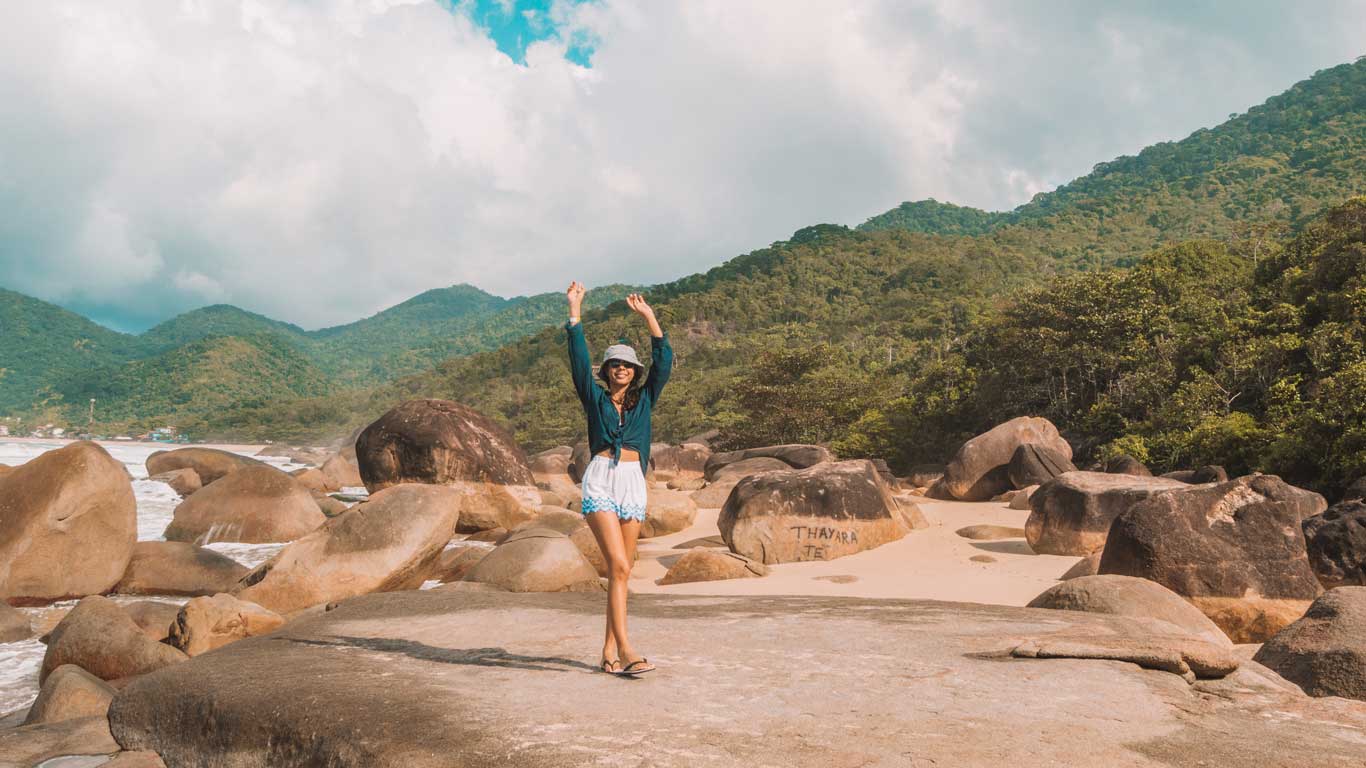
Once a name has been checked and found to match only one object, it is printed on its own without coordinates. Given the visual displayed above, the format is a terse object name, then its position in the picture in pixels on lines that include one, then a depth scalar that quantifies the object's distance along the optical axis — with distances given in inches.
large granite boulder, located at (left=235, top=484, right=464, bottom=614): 374.9
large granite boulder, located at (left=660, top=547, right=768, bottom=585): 424.2
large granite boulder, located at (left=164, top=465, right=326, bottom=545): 580.1
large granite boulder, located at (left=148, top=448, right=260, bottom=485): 1064.8
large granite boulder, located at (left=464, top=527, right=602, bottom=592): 374.6
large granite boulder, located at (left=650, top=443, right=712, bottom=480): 1379.2
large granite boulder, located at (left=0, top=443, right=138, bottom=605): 401.1
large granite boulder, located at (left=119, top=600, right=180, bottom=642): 324.2
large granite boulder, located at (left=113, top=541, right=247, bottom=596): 438.3
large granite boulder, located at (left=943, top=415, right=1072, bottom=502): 832.3
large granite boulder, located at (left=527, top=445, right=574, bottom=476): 1457.2
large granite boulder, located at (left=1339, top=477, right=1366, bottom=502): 488.7
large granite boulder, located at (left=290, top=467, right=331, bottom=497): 1117.7
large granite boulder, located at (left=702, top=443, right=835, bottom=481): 1121.4
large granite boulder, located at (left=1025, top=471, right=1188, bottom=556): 440.1
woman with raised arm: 165.9
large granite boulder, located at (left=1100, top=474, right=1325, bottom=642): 282.8
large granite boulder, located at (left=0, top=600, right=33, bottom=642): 347.8
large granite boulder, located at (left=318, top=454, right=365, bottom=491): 1225.3
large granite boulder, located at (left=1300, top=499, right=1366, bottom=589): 343.0
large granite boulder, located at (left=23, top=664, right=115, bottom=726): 232.2
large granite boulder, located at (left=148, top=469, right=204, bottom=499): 950.4
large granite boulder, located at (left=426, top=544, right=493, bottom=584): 447.2
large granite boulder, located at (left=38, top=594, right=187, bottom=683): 285.6
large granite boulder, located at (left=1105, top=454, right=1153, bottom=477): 700.5
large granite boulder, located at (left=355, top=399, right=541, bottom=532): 647.8
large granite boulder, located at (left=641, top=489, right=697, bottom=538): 647.1
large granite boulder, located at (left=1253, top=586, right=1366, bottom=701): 189.5
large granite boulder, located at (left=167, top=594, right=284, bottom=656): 308.2
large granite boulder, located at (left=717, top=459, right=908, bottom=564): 473.1
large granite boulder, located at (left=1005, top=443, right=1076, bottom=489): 787.4
